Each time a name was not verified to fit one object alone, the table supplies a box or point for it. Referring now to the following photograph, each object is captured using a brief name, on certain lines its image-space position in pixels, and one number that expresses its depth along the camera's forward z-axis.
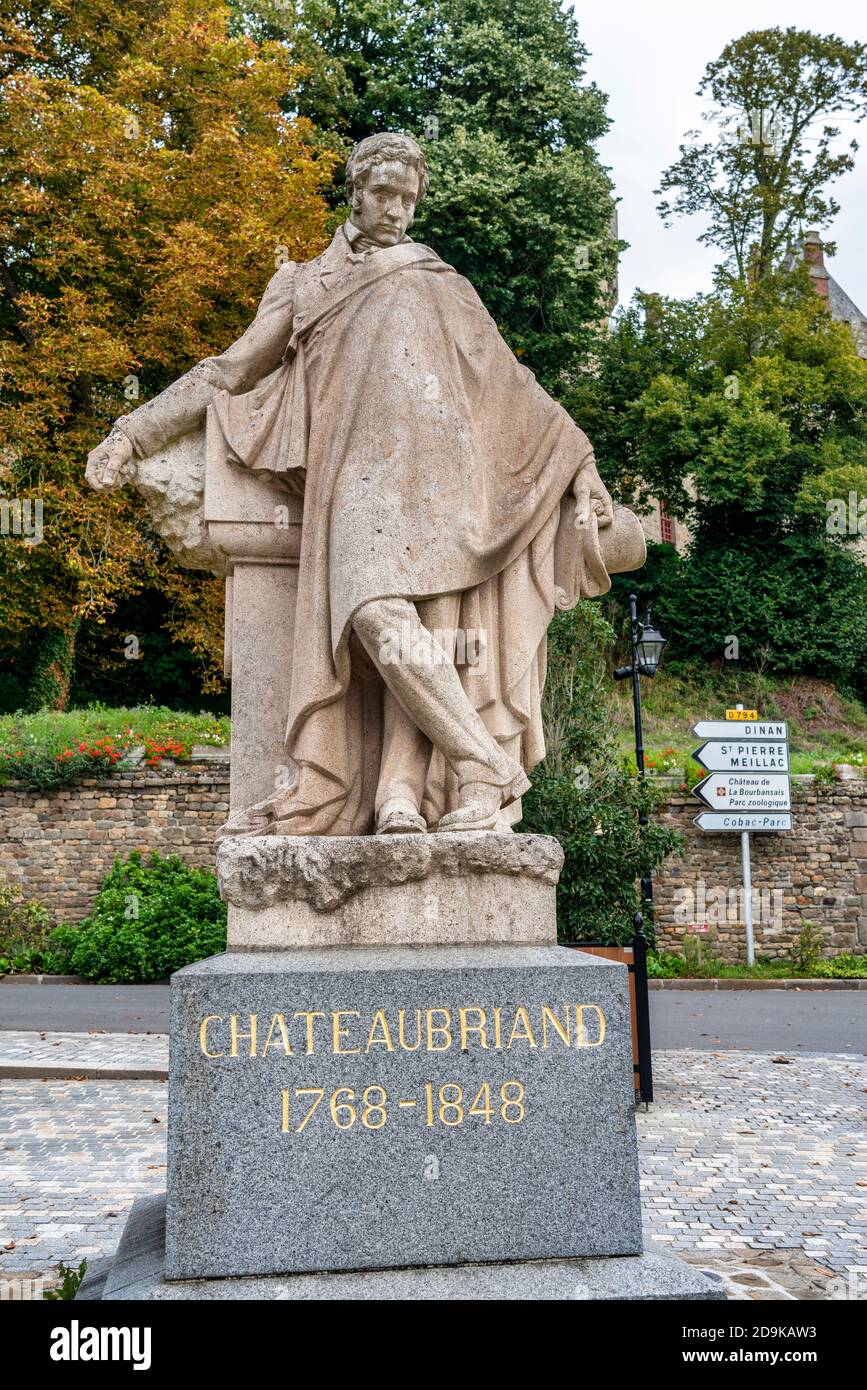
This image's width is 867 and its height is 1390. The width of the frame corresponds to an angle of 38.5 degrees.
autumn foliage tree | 19.72
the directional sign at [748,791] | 18.48
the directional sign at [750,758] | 18.34
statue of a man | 3.72
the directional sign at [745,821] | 18.55
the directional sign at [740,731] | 17.36
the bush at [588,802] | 10.36
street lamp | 13.09
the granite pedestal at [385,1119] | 3.04
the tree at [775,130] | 31.19
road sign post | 18.31
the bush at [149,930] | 15.52
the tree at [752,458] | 27.88
